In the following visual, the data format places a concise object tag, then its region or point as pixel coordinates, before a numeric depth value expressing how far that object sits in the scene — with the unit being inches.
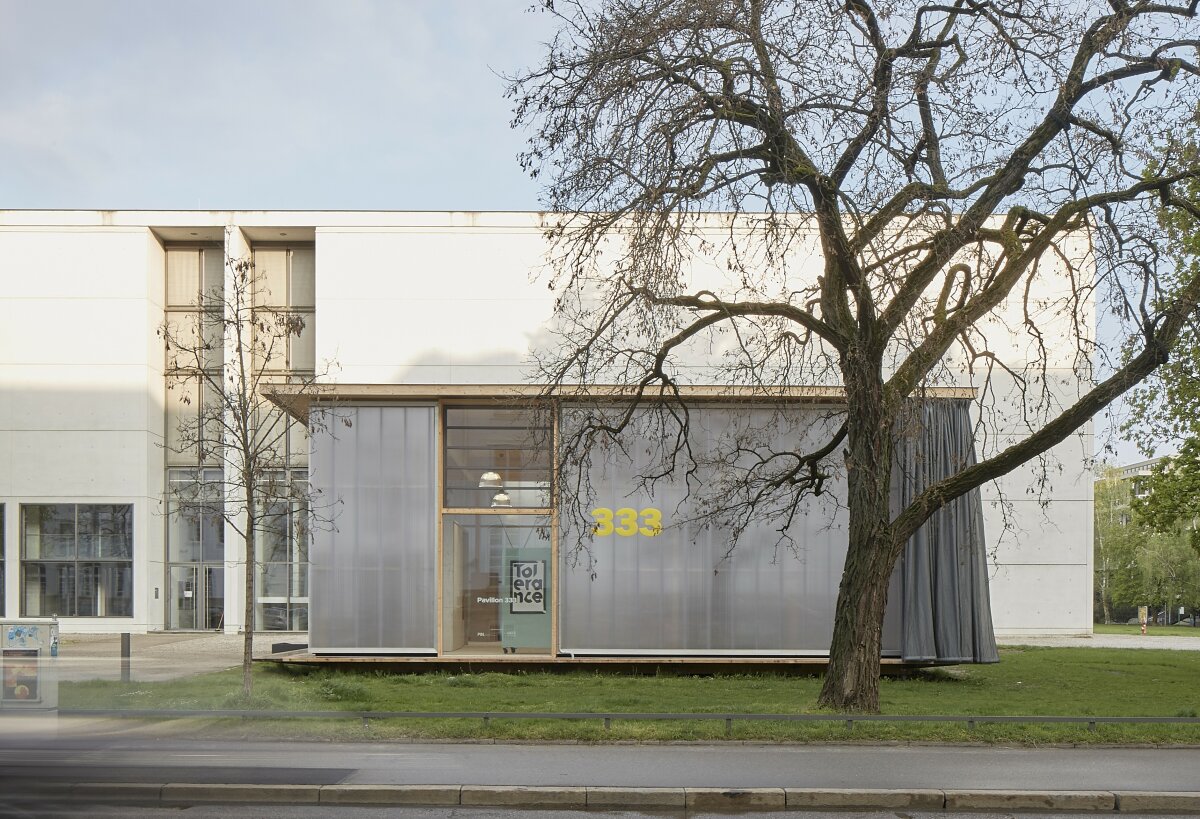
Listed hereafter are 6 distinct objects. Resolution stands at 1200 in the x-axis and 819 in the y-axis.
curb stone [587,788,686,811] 369.7
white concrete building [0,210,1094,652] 1374.3
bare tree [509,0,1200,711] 490.6
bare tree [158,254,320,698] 626.8
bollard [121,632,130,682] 710.5
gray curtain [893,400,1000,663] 756.6
